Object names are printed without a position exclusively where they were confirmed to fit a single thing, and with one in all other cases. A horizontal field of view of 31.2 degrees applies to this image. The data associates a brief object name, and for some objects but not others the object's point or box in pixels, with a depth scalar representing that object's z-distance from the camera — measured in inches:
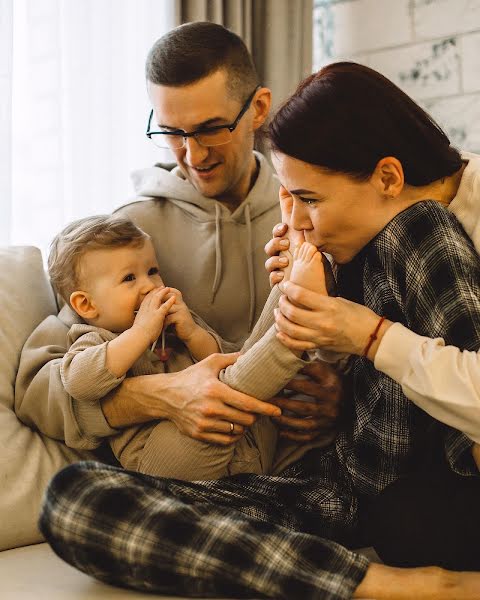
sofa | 53.7
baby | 62.4
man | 72.1
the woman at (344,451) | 51.8
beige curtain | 129.9
